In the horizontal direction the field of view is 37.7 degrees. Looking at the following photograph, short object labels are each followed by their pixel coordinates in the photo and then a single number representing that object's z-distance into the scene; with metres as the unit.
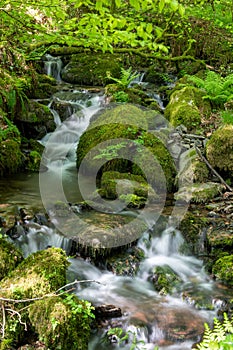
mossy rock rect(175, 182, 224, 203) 6.61
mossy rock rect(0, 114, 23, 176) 7.56
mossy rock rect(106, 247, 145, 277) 4.86
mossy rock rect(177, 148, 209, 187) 7.07
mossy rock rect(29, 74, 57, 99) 10.04
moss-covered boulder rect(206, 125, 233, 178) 7.07
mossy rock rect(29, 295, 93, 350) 3.14
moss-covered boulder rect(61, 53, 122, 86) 12.12
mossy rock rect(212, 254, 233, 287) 4.66
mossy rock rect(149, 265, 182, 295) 4.61
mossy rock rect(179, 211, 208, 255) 5.44
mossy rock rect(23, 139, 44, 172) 8.05
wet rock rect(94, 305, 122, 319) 3.95
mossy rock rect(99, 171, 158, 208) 6.43
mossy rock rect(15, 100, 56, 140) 8.85
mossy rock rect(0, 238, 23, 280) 3.82
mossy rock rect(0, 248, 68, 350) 3.17
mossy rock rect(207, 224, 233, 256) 5.22
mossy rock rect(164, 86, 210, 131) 8.61
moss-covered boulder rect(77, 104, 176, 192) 7.49
